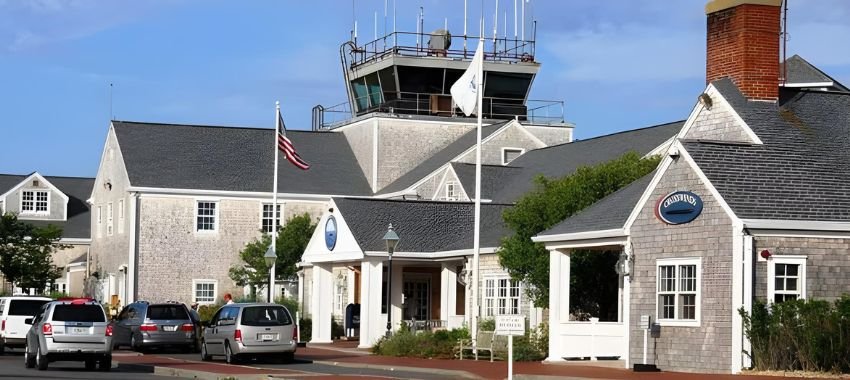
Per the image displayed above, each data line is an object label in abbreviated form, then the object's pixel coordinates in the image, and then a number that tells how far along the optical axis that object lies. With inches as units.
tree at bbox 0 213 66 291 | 2623.0
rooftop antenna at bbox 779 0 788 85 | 1322.6
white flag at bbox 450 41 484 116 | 1499.8
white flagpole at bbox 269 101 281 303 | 1975.3
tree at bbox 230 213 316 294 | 2361.0
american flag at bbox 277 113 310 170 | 1988.2
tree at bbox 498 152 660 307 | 1488.7
